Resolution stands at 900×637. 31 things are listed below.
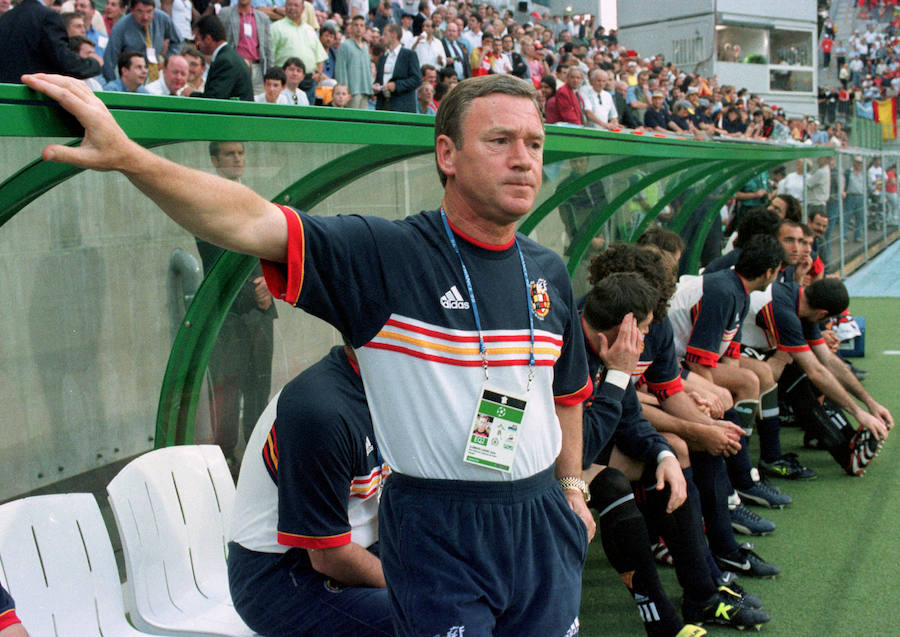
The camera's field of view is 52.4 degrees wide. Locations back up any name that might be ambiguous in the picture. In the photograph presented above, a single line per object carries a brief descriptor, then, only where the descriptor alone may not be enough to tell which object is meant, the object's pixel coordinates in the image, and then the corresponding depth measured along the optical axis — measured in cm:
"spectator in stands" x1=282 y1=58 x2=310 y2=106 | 824
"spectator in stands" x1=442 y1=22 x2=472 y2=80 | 1155
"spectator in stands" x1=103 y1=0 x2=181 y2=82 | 754
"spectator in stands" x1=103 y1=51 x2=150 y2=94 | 662
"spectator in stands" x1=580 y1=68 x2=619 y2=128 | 1158
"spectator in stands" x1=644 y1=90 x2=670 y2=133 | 1379
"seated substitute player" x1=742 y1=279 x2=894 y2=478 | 574
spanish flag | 3375
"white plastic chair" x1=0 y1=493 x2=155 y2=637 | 241
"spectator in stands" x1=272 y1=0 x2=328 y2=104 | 915
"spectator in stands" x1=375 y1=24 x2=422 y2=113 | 950
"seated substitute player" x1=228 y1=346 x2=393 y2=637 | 239
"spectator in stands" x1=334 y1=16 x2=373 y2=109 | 963
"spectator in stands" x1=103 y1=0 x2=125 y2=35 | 835
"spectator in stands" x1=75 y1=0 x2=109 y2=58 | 764
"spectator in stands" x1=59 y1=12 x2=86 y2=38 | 679
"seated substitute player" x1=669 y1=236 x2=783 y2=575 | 500
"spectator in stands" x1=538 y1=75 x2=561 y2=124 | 1050
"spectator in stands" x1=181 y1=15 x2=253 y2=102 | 647
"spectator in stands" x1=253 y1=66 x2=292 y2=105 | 735
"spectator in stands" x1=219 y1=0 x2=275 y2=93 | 888
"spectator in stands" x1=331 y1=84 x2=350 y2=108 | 888
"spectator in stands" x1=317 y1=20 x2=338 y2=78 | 1011
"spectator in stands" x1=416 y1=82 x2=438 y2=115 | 991
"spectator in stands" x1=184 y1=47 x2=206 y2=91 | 706
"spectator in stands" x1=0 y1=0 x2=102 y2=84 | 496
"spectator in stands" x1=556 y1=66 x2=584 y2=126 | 1045
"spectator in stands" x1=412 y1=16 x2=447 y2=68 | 1130
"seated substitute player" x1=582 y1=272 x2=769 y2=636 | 317
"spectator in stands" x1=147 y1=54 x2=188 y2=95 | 671
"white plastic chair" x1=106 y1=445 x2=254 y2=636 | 271
